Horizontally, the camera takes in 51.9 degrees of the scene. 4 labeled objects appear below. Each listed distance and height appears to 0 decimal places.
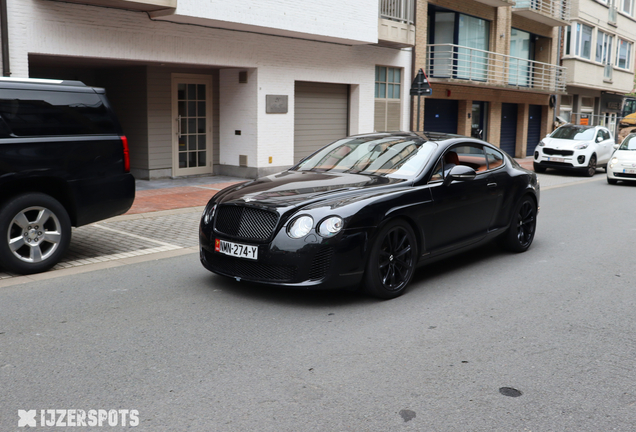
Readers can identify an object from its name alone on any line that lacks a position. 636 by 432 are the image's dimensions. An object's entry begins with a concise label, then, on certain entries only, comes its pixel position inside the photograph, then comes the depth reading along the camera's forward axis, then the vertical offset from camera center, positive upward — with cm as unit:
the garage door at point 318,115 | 1786 +30
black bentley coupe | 534 -78
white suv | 2012 -61
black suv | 639 -47
